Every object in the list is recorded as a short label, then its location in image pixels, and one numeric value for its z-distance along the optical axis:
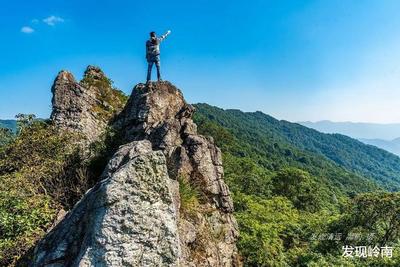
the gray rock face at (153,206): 5.86
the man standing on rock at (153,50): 16.42
